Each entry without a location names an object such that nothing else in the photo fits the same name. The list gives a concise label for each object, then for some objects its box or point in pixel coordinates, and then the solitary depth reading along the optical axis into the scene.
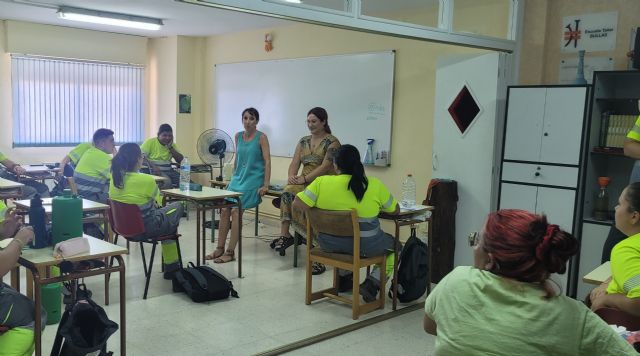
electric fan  6.65
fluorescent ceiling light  6.33
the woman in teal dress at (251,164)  5.36
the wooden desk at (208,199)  4.50
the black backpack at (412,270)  4.14
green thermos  2.80
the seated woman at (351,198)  3.67
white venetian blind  7.39
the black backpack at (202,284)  4.04
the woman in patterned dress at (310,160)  4.95
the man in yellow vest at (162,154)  6.90
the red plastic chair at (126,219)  3.95
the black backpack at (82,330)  2.53
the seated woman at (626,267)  2.07
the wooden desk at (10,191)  4.77
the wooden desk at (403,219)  3.93
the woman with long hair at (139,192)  3.93
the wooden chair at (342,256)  3.64
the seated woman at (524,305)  1.34
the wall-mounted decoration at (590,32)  4.39
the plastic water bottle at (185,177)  4.77
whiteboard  5.96
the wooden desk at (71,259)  2.46
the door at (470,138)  4.63
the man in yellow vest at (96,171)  4.92
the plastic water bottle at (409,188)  5.41
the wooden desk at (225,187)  5.39
